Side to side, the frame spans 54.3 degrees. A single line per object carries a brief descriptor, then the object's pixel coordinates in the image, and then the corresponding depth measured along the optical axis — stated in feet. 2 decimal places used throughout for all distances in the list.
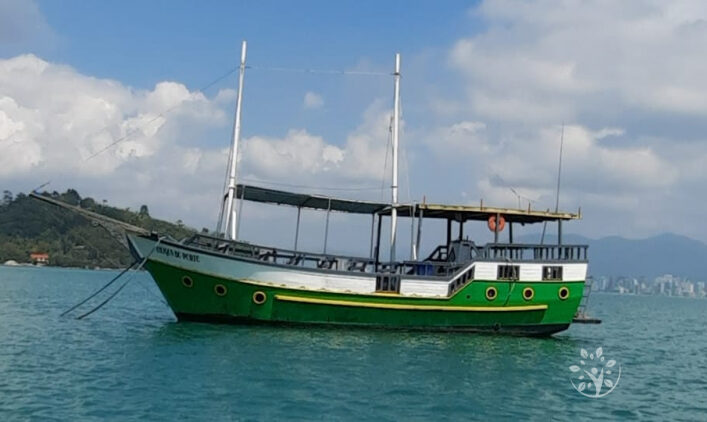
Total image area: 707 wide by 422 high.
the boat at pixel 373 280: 73.67
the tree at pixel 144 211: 435.04
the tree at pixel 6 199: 548.72
